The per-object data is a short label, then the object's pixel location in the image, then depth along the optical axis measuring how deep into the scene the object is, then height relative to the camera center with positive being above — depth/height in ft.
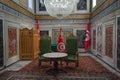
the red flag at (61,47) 12.78 -1.30
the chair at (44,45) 10.98 -0.84
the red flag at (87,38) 17.49 +0.08
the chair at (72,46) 10.98 -0.97
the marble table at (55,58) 8.56 -1.92
